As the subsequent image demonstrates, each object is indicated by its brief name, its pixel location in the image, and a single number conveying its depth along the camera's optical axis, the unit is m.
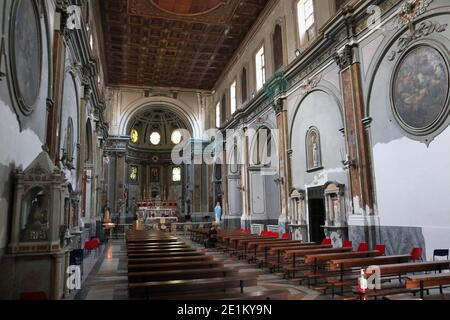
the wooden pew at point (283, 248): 8.27
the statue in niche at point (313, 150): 12.53
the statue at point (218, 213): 22.38
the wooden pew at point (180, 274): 5.13
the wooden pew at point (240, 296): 4.32
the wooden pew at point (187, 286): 4.52
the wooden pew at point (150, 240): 10.06
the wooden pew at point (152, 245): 8.83
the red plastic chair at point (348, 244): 9.35
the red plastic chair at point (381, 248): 8.58
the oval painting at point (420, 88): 7.75
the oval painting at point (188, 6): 16.23
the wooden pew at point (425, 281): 4.62
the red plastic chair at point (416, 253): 7.50
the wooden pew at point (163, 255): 7.19
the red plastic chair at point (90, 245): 10.40
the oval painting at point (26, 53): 5.73
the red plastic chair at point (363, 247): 8.89
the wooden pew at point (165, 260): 6.48
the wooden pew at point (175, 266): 5.82
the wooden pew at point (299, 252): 7.63
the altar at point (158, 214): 23.34
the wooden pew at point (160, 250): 7.94
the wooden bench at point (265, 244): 9.04
